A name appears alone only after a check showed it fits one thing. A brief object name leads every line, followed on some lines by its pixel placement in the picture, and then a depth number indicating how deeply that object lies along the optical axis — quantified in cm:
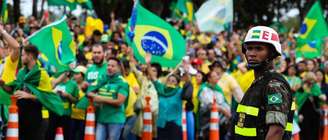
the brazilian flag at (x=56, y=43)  1430
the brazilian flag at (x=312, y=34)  2286
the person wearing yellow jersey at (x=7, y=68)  1188
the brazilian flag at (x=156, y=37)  1574
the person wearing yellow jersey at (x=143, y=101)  1485
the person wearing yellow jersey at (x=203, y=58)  1970
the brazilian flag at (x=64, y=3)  1927
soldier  736
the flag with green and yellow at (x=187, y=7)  2264
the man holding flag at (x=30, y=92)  1234
